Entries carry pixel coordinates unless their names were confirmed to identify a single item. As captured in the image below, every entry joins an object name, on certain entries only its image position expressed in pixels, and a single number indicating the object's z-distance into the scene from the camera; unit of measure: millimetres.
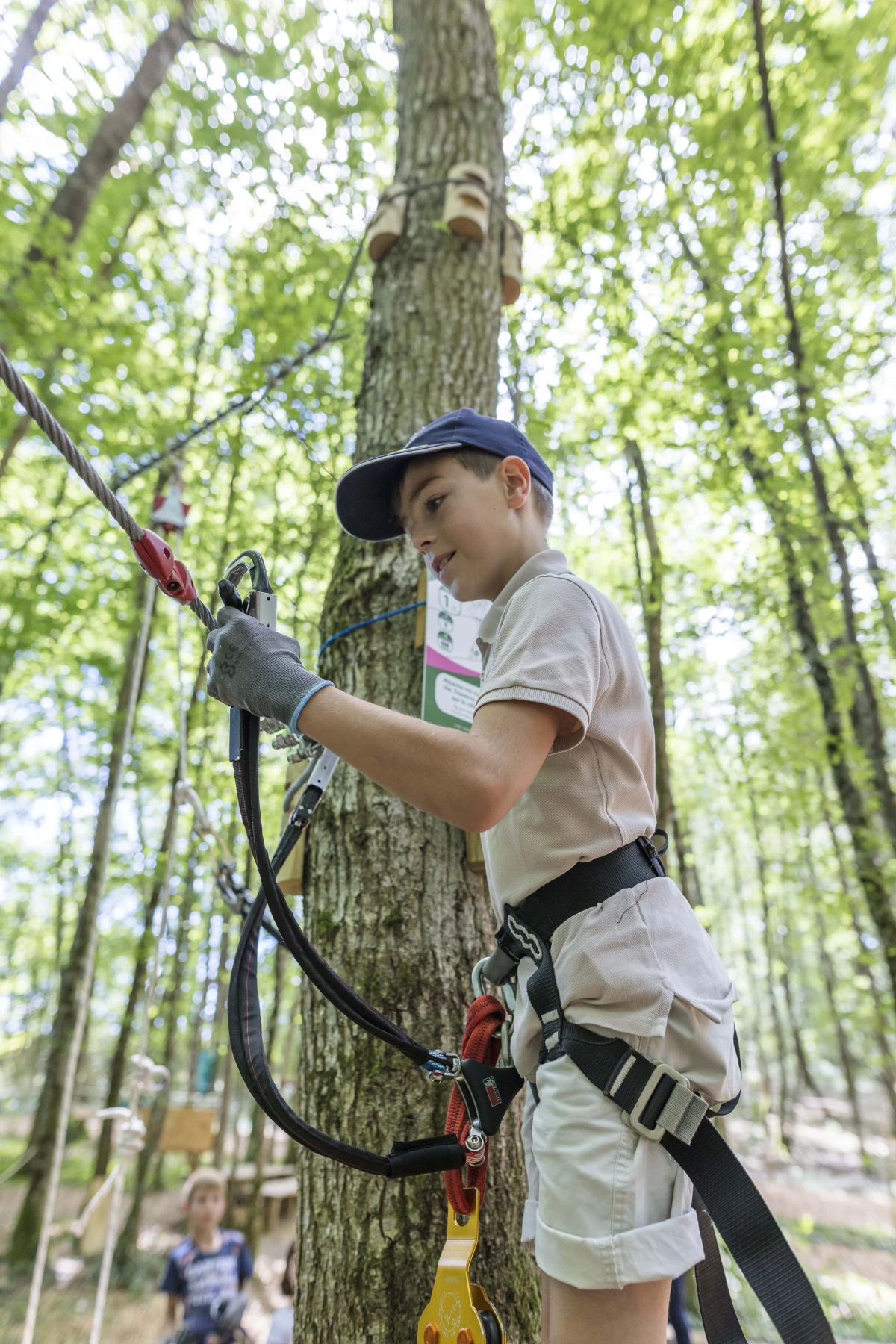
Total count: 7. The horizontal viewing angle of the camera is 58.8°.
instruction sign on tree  2188
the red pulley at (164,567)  1399
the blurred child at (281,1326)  4734
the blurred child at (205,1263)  5492
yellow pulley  1280
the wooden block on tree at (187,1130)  7738
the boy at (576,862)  1116
